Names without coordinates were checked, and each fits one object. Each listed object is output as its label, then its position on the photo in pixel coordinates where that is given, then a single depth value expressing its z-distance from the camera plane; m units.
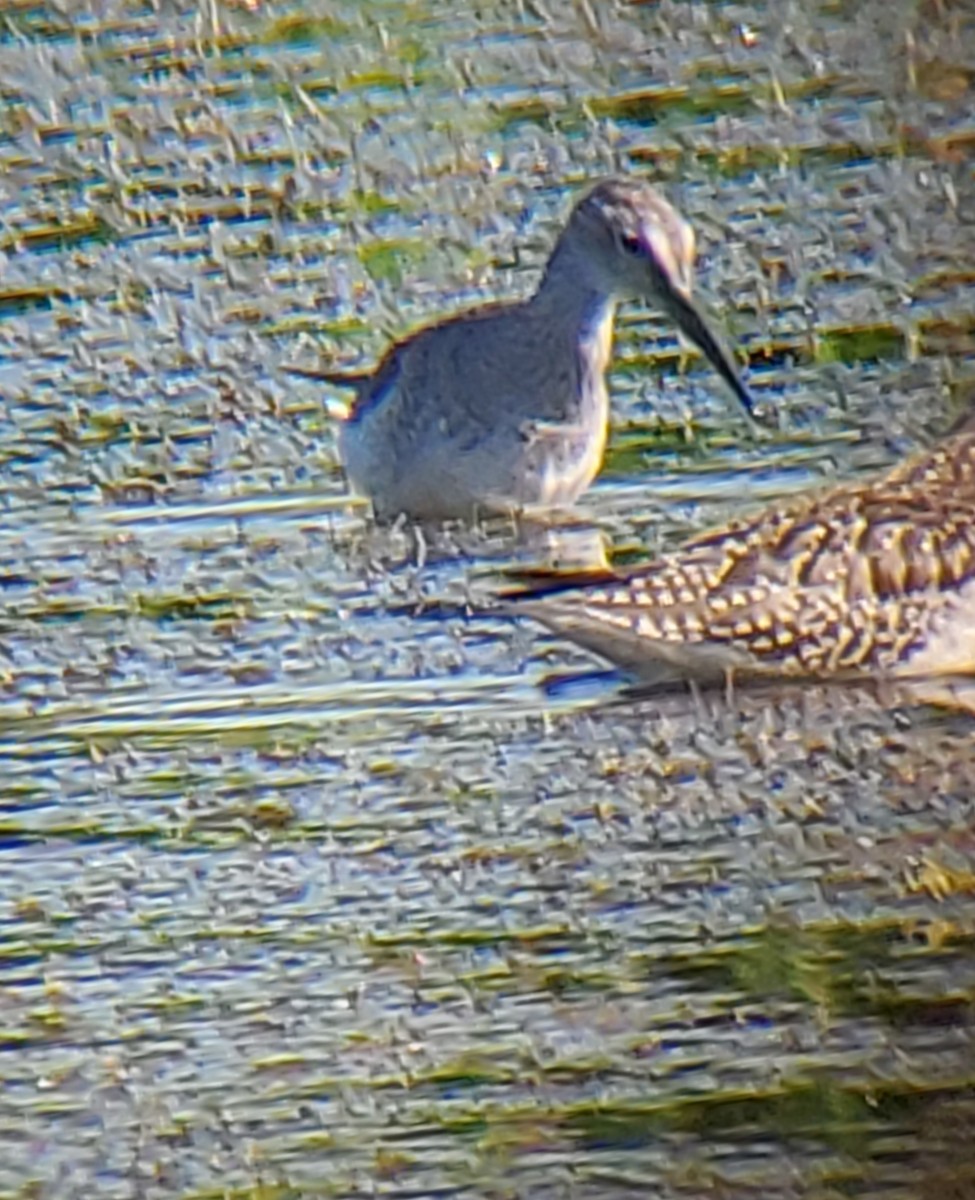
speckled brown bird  8.56
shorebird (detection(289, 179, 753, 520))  9.86
